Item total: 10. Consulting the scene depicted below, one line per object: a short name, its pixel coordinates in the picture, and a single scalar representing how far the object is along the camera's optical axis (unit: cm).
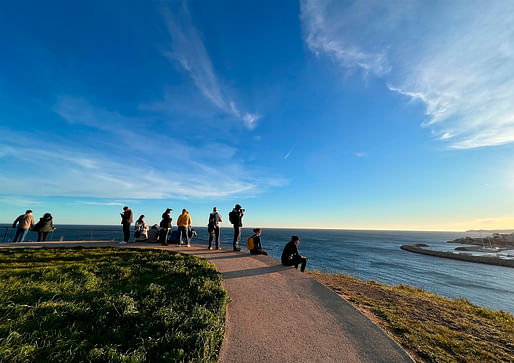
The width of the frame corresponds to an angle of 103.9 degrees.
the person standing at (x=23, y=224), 1136
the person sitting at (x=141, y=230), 1355
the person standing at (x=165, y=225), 1170
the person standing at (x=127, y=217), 1142
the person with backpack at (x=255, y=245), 954
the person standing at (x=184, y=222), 1081
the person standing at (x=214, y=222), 998
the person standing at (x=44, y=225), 1218
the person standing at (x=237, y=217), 983
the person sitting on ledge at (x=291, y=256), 772
